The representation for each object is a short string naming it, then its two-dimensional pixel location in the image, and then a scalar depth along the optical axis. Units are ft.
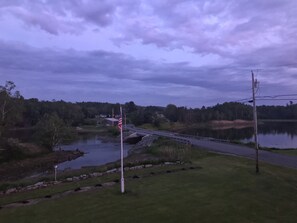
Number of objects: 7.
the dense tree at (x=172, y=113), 360.71
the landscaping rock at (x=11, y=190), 50.42
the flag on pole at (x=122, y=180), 41.99
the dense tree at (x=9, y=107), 111.36
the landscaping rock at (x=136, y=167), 66.30
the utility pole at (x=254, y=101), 56.42
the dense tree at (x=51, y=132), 140.22
